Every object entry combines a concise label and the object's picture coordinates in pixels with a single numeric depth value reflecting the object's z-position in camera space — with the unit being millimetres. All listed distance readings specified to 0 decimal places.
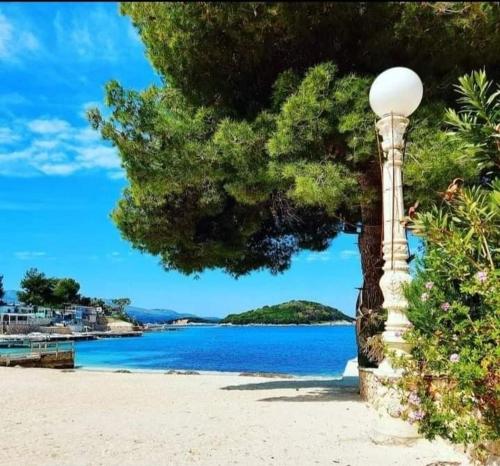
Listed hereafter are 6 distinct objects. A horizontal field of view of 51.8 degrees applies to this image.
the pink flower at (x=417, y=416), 4141
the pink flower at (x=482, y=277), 3645
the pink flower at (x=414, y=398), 4180
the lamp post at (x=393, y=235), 4559
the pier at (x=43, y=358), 20422
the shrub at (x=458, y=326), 3646
